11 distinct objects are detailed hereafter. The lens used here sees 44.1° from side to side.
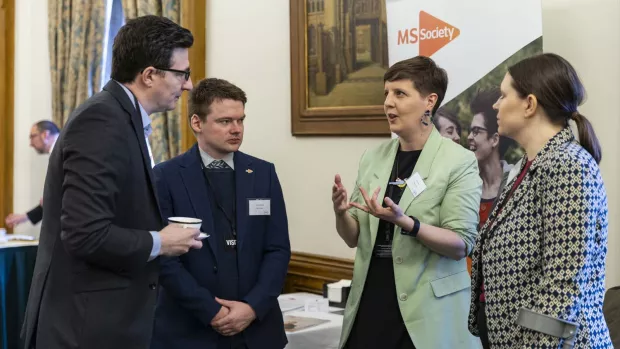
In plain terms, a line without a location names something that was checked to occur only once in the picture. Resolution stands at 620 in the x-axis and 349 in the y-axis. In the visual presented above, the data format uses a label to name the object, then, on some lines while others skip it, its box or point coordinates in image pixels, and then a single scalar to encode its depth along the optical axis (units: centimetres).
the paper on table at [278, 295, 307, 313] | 386
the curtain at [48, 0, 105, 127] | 657
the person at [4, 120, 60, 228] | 652
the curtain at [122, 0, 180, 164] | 545
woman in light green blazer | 244
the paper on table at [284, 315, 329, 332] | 334
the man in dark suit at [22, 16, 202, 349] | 198
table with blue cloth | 495
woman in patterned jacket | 181
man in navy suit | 266
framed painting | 414
